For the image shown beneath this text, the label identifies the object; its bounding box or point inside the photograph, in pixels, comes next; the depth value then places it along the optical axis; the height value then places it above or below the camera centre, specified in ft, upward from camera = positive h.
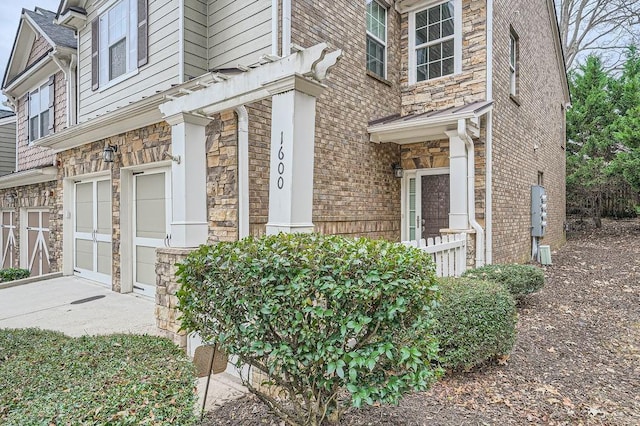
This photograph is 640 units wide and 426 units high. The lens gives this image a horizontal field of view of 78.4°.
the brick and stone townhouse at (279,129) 13.48 +3.82
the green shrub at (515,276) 17.20 -2.94
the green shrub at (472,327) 10.82 -3.28
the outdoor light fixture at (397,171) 24.50 +2.50
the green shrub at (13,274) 28.17 -4.56
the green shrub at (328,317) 6.47 -1.83
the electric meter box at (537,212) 30.25 -0.12
